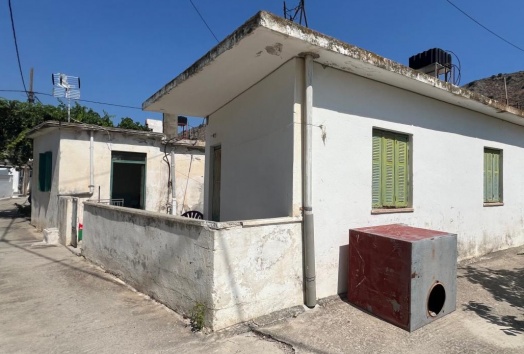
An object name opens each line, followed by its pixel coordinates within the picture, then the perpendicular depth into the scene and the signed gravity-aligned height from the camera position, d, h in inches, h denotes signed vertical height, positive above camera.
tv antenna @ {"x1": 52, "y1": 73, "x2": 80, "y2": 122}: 401.7 +122.2
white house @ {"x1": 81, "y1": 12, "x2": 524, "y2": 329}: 137.5 +16.7
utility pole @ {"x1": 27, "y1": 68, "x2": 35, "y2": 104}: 751.9 +209.9
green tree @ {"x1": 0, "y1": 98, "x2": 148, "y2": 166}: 495.5 +100.5
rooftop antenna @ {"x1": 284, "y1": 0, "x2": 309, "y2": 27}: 199.5 +112.7
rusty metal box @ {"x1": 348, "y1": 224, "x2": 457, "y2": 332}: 135.9 -39.3
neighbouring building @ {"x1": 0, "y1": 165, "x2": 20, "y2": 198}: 1249.4 -7.1
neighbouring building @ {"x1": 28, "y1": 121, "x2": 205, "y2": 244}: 346.6 +19.0
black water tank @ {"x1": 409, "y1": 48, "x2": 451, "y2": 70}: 281.1 +119.3
